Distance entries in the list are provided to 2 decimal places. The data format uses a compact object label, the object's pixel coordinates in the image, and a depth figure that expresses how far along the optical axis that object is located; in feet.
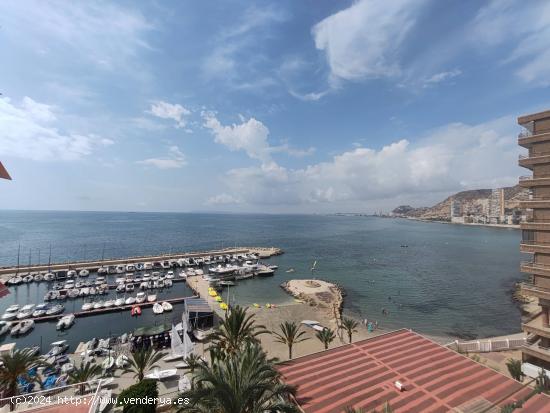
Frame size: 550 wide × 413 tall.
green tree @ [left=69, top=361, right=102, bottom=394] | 71.20
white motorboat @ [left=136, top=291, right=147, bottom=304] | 180.10
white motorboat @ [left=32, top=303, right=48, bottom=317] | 158.81
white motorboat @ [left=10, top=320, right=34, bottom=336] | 139.54
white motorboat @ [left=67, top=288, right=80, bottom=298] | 192.24
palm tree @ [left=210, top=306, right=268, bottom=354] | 69.31
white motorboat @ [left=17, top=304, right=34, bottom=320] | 155.86
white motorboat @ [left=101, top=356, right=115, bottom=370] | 94.83
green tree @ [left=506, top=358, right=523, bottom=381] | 73.61
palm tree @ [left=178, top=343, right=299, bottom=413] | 39.71
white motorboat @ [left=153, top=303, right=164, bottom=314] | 164.55
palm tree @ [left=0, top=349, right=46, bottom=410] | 64.08
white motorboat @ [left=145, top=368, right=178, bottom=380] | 86.44
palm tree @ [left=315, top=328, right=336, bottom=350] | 96.89
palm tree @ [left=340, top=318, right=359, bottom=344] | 105.19
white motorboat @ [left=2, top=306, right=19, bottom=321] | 154.11
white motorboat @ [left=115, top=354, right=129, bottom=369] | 97.81
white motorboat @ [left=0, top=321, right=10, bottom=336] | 141.18
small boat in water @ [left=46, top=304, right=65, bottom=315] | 161.58
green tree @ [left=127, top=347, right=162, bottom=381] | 74.03
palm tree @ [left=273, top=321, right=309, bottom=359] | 90.99
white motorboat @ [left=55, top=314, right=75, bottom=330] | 145.48
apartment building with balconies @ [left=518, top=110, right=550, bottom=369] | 74.13
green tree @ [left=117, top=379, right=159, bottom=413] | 52.44
